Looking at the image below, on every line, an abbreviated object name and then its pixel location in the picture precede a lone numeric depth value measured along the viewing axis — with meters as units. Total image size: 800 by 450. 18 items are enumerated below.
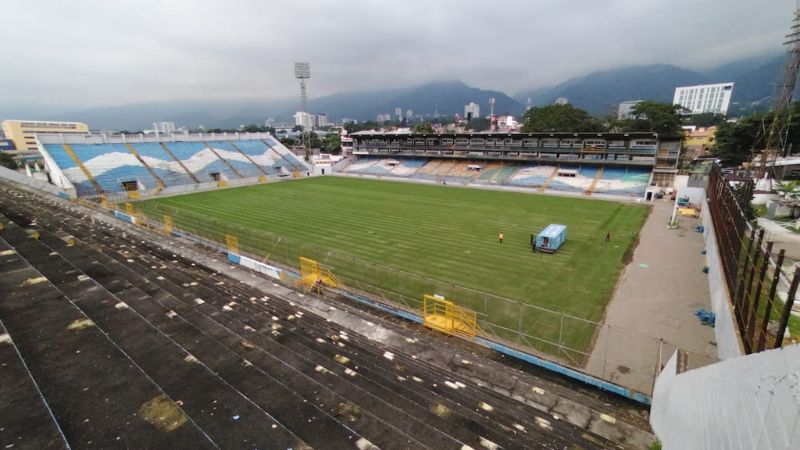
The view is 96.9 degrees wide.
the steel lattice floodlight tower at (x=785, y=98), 39.84
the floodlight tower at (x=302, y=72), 79.38
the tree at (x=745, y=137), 48.97
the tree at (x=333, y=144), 107.56
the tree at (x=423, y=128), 100.74
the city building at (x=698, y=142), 88.56
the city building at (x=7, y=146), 132.18
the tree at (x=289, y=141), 118.07
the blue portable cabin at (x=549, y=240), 23.77
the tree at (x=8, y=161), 78.31
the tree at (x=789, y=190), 29.27
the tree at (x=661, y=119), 64.06
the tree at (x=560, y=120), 76.25
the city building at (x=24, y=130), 145.38
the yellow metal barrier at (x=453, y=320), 13.38
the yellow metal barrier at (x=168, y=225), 26.06
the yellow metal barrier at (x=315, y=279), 17.11
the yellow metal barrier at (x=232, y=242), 21.99
